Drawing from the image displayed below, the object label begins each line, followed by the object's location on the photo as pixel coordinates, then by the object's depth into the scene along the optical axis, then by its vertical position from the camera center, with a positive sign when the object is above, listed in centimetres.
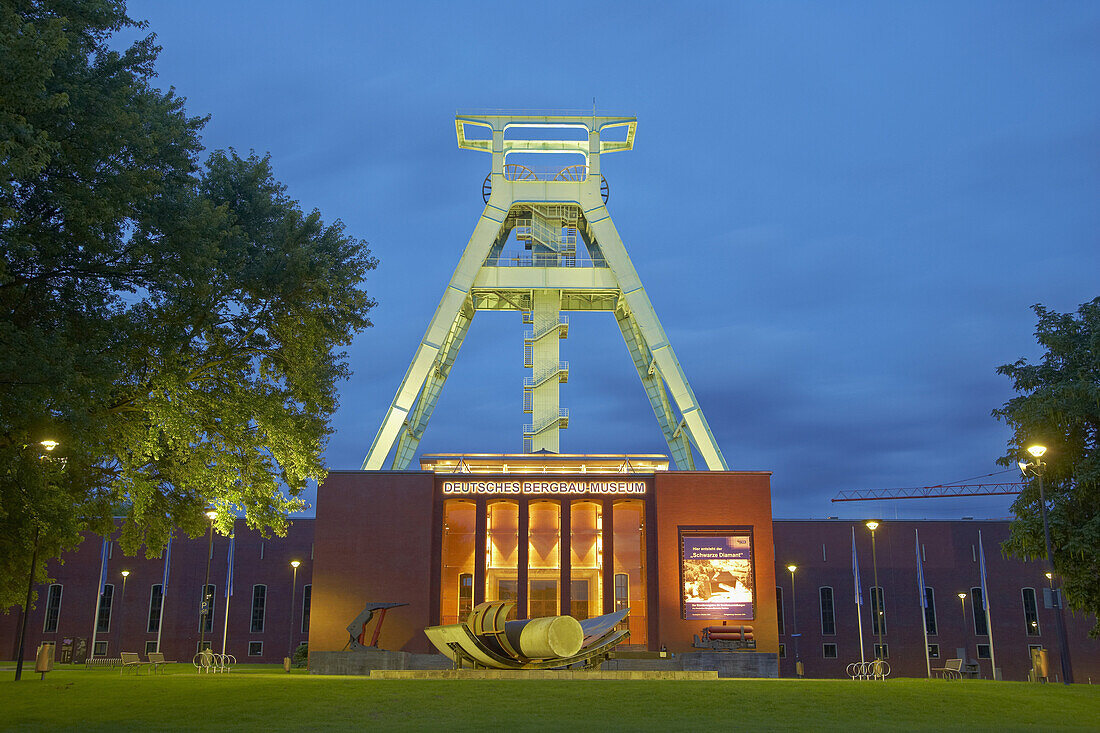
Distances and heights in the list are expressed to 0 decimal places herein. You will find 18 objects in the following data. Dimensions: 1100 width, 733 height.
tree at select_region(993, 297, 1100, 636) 2666 +453
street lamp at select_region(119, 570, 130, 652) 5581 -94
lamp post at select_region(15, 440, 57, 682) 2023 +4
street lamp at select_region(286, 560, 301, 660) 5525 +4
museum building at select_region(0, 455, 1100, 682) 3844 +102
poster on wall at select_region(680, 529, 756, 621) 3809 +83
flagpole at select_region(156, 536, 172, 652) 4931 +41
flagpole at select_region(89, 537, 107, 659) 4835 +85
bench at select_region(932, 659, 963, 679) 3166 -230
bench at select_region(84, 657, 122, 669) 4422 -338
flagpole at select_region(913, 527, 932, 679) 4449 +86
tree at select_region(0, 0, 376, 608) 1641 +596
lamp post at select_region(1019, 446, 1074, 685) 2341 +161
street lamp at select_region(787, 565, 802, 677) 5491 -116
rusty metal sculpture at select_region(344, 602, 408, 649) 3469 -121
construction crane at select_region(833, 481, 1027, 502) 11295 +1255
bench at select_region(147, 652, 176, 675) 3142 -218
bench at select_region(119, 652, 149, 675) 3198 -218
